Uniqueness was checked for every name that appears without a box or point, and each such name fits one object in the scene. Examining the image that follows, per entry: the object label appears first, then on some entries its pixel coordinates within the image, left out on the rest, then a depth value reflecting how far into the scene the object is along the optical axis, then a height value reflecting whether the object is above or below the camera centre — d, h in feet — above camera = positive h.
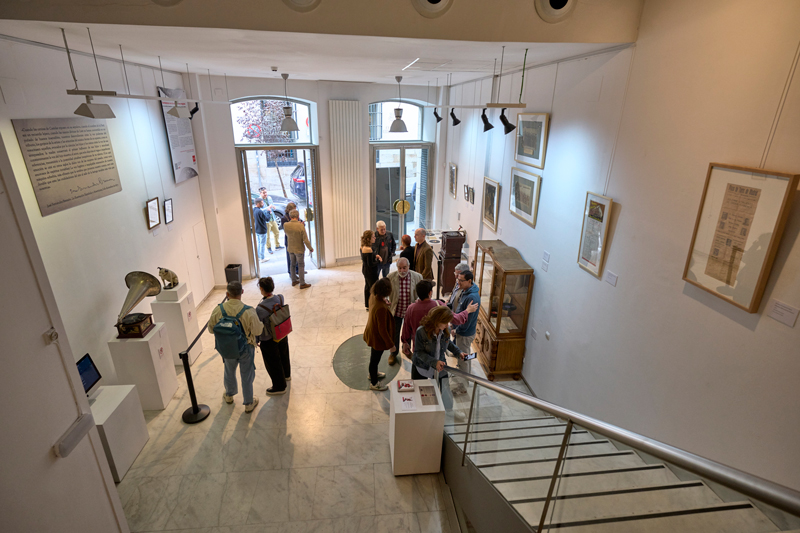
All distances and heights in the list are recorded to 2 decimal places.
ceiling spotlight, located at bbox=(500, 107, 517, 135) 16.09 +0.19
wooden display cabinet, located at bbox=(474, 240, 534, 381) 18.02 -7.87
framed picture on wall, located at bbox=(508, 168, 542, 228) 17.35 -2.81
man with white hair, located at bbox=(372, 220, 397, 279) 22.39 -6.10
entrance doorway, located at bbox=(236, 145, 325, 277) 27.61 -3.93
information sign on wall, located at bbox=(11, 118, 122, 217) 12.47 -1.06
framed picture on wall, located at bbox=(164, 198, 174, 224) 20.74 -4.07
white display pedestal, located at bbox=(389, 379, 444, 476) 12.14 -8.94
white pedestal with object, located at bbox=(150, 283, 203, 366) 18.34 -8.11
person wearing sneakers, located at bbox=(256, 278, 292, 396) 15.10 -8.42
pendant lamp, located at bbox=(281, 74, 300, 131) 22.77 +0.35
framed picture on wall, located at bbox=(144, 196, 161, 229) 18.84 -3.82
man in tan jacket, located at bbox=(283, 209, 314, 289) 25.82 -6.76
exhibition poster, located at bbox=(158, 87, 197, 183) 21.45 -0.78
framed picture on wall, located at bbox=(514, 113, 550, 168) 16.52 -0.35
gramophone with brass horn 15.14 -6.65
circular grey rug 18.01 -10.55
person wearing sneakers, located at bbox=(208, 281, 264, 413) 14.21 -6.71
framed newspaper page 7.55 -1.92
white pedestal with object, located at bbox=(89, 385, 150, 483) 12.30 -8.93
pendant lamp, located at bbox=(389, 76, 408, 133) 24.13 +0.30
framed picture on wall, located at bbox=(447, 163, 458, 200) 29.35 -3.44
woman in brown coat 15.10 -7.03
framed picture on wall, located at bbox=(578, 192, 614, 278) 12.76 -3.17
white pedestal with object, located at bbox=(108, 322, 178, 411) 15.03 -8.60
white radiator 28.30 -3.18
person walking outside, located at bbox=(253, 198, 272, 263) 28.58 -6.13
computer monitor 12.94 -7.56
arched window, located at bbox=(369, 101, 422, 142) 30.68 +0.64
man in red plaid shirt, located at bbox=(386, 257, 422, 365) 17.38 -6.48
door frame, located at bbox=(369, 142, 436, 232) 30.77 -2.22
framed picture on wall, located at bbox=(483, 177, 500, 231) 21.50 -3.75
